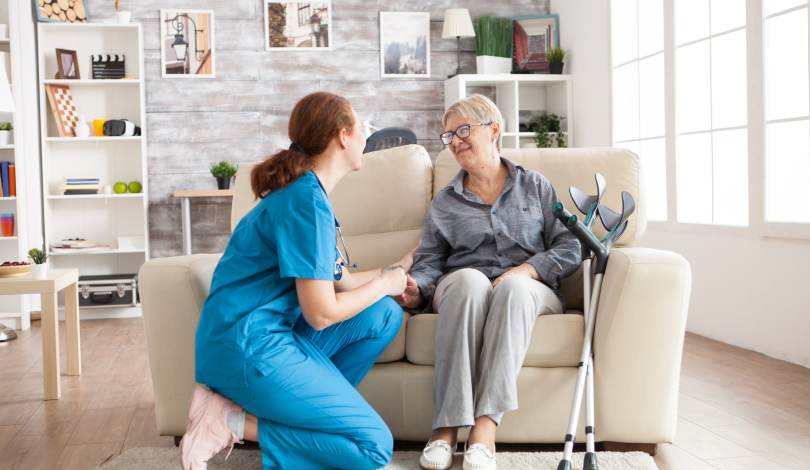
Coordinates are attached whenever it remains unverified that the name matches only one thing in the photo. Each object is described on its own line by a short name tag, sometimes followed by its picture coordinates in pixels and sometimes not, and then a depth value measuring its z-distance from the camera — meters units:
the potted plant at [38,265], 2.62
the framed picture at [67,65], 4.34
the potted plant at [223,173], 4.43
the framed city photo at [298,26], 4.73
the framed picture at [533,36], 4.94
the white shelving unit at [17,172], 4.04
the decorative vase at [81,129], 4.37
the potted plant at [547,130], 4.70
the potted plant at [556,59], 4.75
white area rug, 1.74
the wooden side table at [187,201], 4.31
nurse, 1.51
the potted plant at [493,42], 4.82
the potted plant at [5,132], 4.09
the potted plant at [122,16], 4.37
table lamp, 4.68
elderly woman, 1.70
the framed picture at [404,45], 4.86
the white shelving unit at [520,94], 4.70
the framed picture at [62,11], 4.29
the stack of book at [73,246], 4.31
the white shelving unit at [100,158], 4.48
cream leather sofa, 1.79
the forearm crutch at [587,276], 1.66
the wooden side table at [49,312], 2.53
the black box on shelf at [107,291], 4.29
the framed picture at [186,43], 4.63
